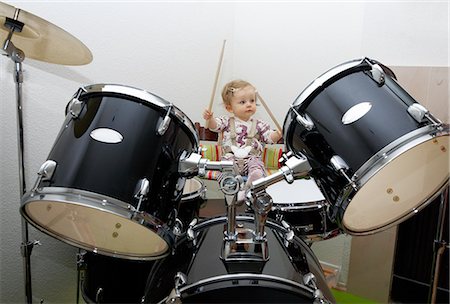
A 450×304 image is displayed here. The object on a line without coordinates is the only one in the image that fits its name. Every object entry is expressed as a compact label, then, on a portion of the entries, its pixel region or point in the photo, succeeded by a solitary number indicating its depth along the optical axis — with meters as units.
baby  1.82
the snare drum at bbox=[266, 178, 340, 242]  1.23
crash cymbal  1.01
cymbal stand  1.11
